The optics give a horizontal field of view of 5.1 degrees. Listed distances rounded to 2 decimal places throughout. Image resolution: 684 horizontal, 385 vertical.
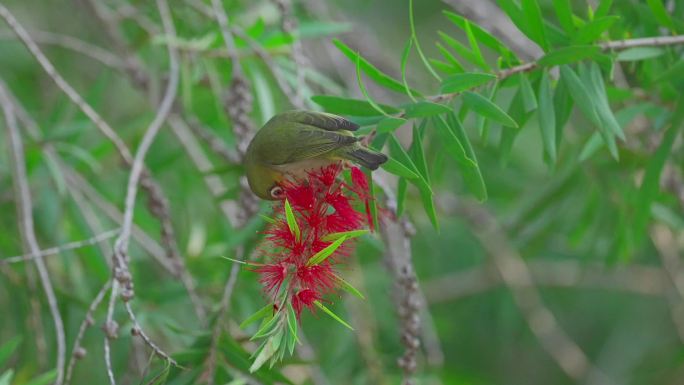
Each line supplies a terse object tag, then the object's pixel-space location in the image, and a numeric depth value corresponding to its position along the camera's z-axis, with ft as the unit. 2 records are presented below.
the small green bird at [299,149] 14.10
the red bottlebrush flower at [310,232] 14.02
